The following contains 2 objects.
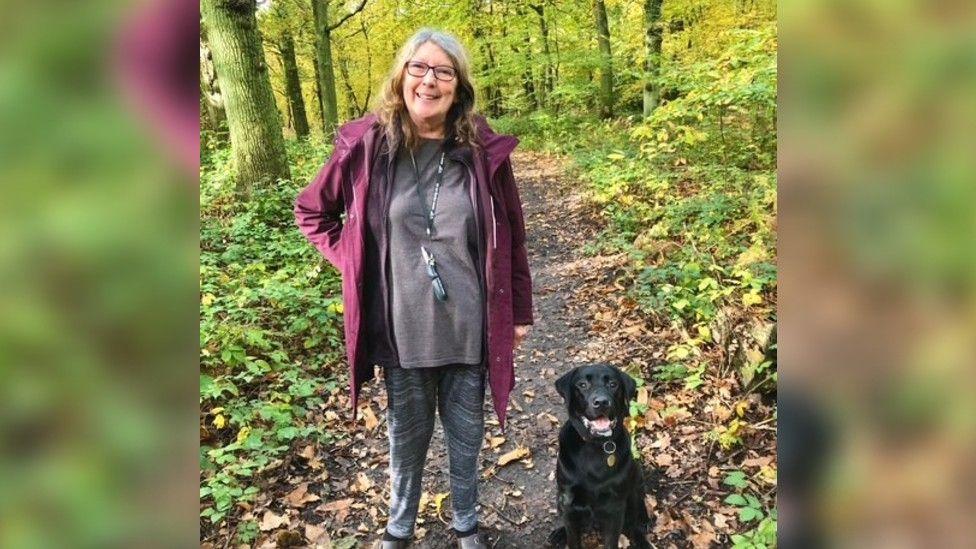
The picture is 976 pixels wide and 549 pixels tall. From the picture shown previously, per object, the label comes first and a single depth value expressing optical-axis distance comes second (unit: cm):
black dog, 318
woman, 253
